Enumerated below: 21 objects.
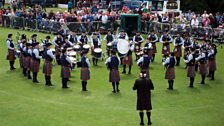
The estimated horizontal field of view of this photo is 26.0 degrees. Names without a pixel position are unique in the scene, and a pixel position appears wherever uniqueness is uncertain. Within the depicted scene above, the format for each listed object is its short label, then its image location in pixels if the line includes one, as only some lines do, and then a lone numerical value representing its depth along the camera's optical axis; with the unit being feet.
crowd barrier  105.70
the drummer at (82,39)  81.65
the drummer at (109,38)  83.51
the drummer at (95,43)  81.26
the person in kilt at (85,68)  63.19
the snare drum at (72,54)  73.15
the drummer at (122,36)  80.49
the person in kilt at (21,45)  72.91
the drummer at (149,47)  78.11
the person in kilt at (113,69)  62.64
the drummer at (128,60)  74.38
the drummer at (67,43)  76.33
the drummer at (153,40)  82.79
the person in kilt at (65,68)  65.18
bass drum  74.02
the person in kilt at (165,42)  82.23
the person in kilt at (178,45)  81.10
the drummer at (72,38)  81.61
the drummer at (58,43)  77.87
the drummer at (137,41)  80.28
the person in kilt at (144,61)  63.98
